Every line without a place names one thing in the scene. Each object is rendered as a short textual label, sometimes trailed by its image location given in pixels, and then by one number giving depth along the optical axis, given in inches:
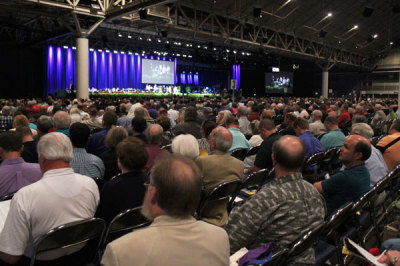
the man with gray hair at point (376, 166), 165.0
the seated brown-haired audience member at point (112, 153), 171.6
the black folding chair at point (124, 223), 97.8
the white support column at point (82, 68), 625.0
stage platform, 879.2
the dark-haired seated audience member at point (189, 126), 257.7
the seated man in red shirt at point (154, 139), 172.7
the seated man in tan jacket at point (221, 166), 143.5
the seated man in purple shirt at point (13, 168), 124.3
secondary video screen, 1379.2
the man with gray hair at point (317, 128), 309.1
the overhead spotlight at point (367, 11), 675.4
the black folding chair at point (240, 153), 200.6
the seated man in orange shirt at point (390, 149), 199.6
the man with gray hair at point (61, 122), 227.0
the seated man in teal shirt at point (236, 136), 230.8
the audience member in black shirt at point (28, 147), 174.4
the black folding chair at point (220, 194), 124.1
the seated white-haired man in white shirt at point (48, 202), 84.7
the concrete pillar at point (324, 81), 1330.0
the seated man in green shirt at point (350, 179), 128.4
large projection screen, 1138.0
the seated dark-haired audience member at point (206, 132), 207.5
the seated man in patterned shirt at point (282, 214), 85.9
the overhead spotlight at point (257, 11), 654.3
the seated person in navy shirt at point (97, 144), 209.8
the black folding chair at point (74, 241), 83.9
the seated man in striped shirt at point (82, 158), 154.9
